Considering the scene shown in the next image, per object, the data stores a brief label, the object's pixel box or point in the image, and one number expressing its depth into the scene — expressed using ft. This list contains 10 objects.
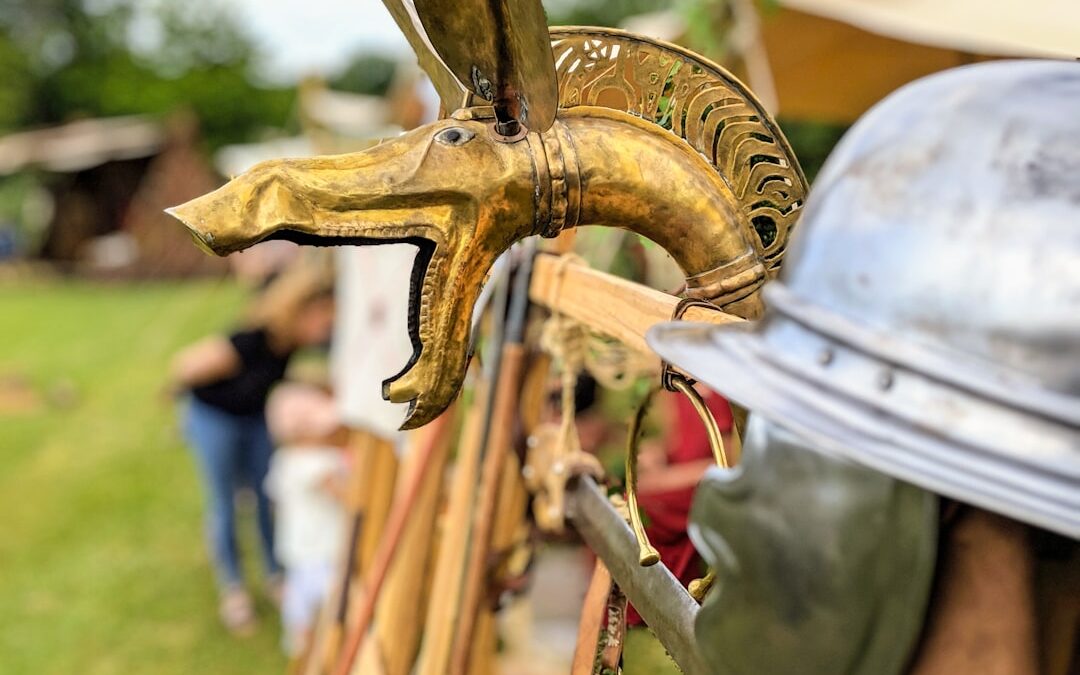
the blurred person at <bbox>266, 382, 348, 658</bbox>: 10.20
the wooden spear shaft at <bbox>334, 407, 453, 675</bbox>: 6.24
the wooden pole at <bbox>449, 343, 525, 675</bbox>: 5.23
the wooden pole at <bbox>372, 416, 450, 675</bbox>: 6.61
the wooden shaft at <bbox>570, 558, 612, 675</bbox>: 3.60
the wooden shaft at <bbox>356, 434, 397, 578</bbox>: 8.09
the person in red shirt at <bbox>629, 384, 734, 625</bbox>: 4.26
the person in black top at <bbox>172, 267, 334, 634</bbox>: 11.87
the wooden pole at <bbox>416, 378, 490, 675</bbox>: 5.31
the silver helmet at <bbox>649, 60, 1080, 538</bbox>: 1.52
